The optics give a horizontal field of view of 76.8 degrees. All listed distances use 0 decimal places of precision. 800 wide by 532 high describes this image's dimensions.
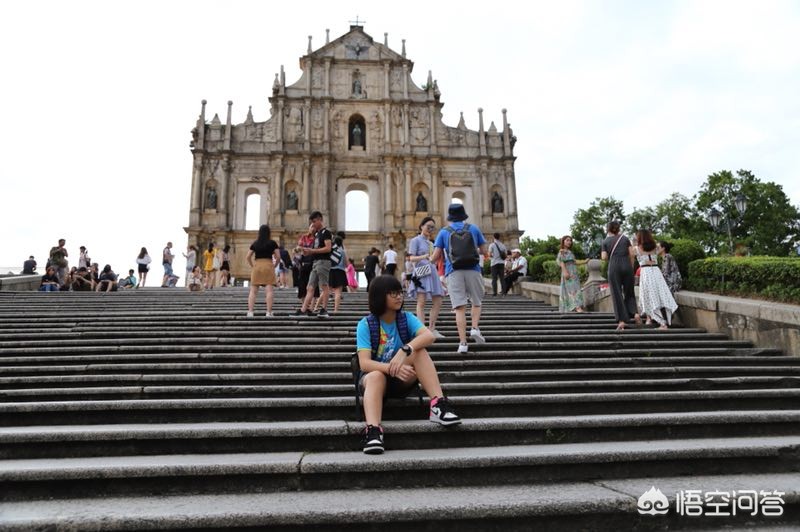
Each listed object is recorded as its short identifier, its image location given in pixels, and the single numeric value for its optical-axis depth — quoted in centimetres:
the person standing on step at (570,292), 980
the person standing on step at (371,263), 1367
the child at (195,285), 1382
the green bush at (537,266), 1434
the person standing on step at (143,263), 1811
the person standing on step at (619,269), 763
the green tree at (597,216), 5197
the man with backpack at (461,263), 596
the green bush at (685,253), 900
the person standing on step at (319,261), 812
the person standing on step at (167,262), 1922
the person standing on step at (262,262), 807
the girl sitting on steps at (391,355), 357
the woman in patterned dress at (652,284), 757
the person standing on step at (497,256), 1313
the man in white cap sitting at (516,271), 1456
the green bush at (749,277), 665
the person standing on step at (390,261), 1366
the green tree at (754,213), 3891
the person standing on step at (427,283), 650
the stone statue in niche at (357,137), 3002
